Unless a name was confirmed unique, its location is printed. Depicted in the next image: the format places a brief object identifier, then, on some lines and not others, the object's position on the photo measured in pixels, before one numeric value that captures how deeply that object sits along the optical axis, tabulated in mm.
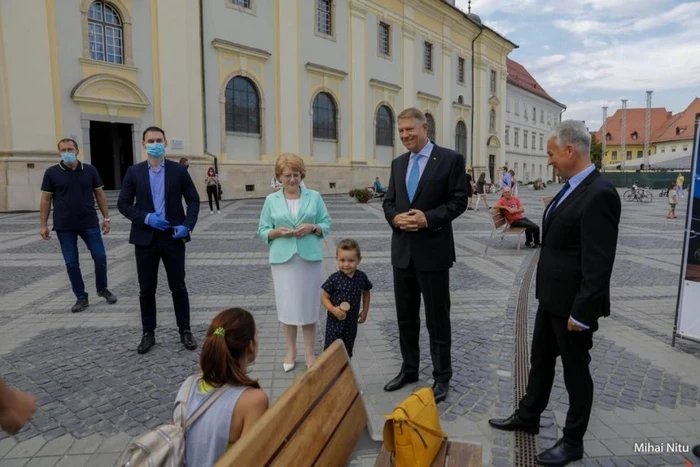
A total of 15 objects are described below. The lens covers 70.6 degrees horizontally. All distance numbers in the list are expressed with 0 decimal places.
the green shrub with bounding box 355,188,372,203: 22922
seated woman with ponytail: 1776
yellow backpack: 1895
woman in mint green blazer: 3939
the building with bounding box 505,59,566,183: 53594
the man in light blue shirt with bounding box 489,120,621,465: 2535
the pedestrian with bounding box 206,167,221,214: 17078
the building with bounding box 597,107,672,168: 89750
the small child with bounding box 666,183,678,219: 17828
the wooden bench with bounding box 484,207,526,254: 10797
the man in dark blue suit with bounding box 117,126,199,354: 4473
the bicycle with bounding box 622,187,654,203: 29844
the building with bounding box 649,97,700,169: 75938
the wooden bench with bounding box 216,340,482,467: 1451
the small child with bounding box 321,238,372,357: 3736
